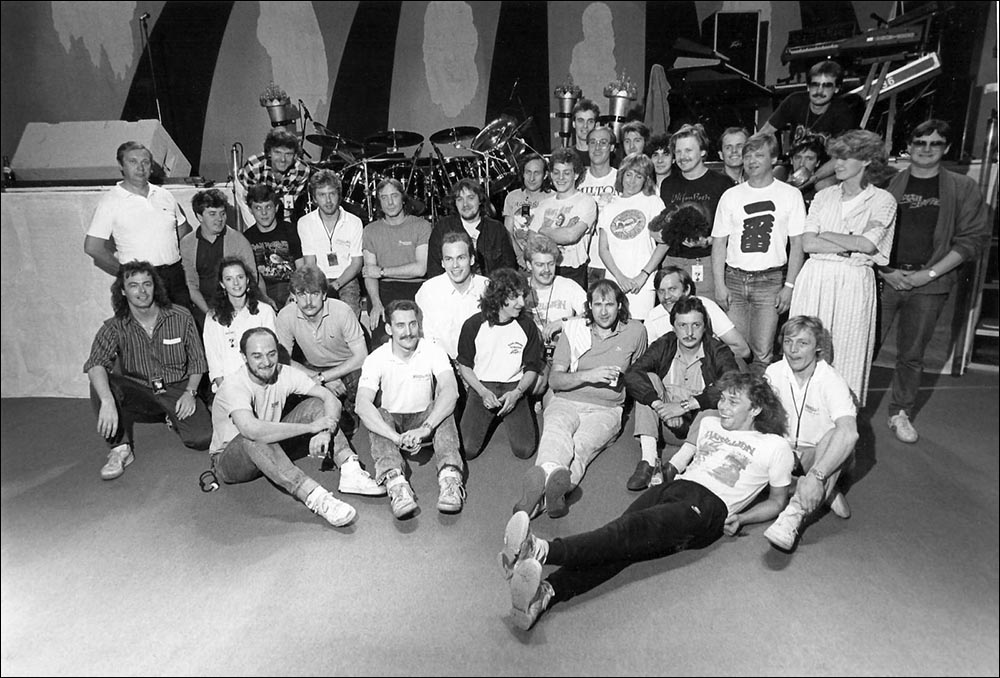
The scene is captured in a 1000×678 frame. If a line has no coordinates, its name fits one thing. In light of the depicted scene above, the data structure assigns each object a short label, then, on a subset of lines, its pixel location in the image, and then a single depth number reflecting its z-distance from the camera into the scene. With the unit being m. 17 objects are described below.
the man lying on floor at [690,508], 1.92
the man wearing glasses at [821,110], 3.59
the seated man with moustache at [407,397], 2.83
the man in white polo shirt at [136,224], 3.63
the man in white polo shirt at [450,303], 3.39
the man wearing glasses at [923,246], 3.00
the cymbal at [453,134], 5.16
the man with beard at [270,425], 2.62
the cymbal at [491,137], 4.82
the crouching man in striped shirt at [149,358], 3.25
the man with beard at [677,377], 2.84
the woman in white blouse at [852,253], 2.85
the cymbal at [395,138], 5.08
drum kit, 4.83
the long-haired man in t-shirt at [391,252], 3.80
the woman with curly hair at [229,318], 3.30
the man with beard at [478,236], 3.64
